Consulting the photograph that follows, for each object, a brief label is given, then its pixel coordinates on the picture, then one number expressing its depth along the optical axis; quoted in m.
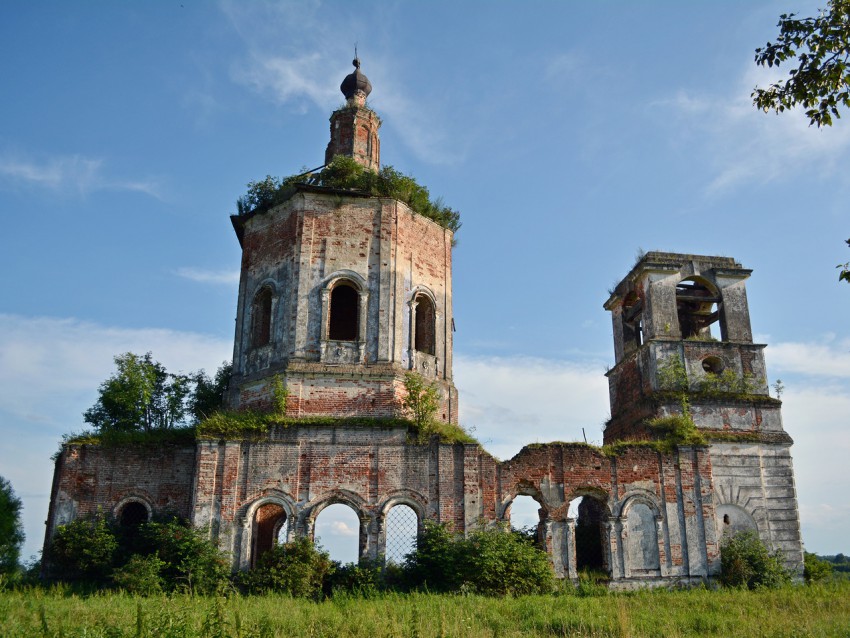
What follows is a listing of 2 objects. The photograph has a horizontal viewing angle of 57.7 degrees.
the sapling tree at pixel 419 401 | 15.84
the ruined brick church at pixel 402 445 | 15.28
